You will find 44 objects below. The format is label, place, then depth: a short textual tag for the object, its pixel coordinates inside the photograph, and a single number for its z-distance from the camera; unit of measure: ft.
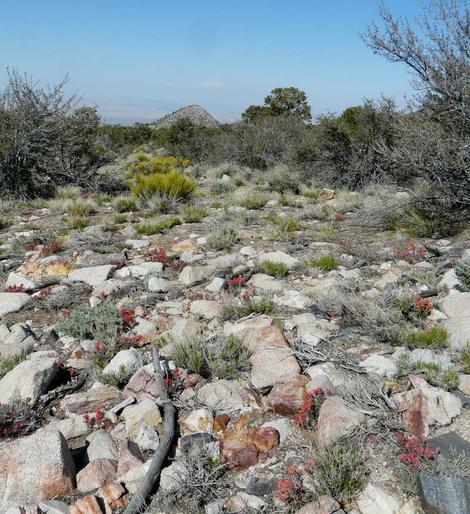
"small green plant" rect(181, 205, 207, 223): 29.46
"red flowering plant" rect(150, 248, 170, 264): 21.12
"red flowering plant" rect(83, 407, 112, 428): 10.86
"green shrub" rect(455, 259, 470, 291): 15.19
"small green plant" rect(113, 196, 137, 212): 33.73
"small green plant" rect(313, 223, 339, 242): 24.17
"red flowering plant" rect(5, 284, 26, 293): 18.58
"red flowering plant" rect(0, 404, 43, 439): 10.66
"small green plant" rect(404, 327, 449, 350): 12.30
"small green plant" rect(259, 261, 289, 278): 18.93
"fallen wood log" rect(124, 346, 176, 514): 8.53
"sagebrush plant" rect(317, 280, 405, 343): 13.16
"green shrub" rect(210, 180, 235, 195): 41.93
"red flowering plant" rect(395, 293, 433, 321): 14.06
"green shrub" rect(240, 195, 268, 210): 33.14
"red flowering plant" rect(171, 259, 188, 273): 20.36
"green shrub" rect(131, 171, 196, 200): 35.06
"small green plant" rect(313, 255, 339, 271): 19.30
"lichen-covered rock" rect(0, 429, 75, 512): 8.82
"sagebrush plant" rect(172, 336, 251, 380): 12.21
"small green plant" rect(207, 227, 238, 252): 23.09
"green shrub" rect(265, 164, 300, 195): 40.75
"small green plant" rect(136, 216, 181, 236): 26.84
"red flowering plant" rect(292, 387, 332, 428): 10.08
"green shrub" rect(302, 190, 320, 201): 37.54
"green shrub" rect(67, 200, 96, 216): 32.14
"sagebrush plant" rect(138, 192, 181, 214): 32.84
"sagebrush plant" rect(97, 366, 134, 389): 12.16
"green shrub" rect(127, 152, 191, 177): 54.54
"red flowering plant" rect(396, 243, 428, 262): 19.83
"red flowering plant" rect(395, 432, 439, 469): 8.57
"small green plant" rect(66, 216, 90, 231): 29.27
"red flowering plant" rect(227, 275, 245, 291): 17.61
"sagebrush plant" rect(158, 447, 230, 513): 8.69
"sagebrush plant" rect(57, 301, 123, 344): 14.28
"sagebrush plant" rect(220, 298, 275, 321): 15.26
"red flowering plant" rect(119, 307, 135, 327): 15.19
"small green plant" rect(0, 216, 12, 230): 29.67
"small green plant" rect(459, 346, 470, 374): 11.12
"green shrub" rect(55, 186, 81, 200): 37.93
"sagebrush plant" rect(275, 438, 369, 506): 8.36
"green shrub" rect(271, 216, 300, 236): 25.61
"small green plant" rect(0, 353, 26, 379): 12.62
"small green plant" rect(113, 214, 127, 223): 30.66
